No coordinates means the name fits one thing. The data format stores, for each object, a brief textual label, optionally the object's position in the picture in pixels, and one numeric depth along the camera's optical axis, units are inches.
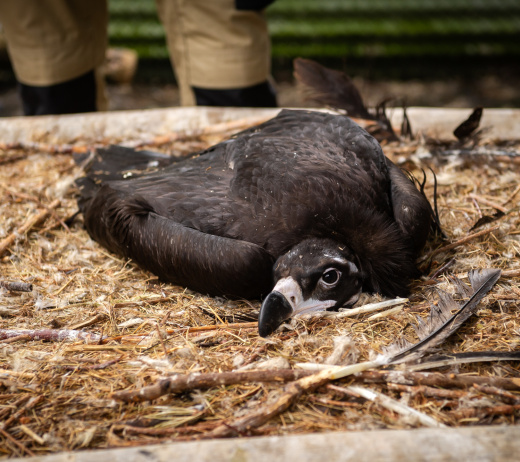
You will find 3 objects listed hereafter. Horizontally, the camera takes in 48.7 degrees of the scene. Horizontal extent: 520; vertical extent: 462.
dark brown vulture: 98.6
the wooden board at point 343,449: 65.6
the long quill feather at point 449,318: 85.7
